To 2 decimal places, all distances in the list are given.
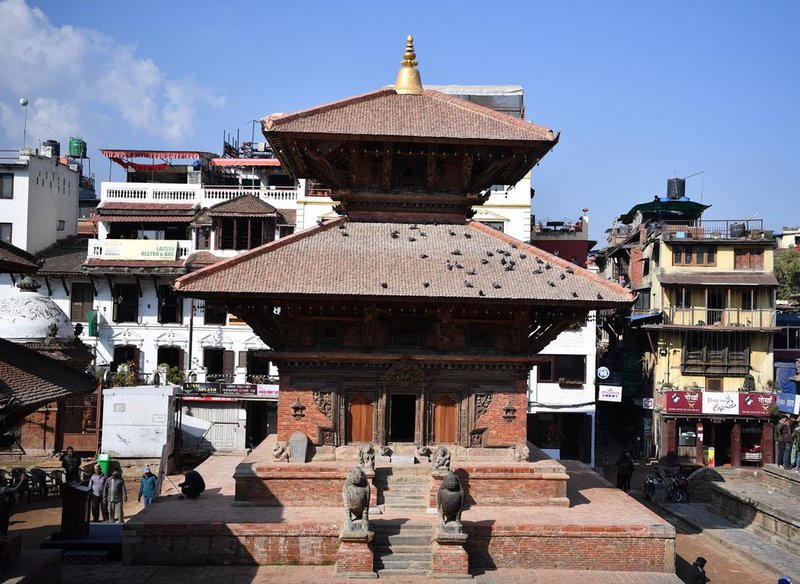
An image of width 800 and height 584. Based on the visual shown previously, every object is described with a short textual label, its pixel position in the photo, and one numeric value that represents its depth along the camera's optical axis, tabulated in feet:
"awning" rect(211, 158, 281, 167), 161.79
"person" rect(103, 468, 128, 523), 75.36
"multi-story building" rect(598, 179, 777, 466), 134.92
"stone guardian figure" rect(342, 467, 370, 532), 58.49
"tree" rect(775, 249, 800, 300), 183.93
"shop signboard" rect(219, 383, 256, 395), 125.80
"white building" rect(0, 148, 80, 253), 142.72
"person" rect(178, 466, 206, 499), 71.15
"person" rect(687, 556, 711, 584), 57.77
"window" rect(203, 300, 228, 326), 136.98
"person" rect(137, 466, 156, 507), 77.92
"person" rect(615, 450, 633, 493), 102.01
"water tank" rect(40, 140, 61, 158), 169.23
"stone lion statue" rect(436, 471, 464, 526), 58.59
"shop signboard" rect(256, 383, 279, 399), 125.53
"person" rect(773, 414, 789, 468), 116.16
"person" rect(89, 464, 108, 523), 76.18
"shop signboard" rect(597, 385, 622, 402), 134.41
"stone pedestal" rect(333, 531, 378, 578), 57.62
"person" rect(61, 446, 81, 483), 77.02
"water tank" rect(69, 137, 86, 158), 188.85
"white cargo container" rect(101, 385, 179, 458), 111.14
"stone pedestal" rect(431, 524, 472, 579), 57.93
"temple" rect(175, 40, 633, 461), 67.15
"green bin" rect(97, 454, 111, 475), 95.91
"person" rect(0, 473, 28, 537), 52.74
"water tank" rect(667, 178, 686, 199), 172.30
